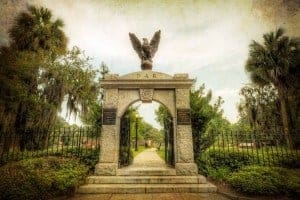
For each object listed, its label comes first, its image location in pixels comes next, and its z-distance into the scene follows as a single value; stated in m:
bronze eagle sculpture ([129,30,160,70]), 8.75
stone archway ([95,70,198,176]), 7.51
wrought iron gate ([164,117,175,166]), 8.74
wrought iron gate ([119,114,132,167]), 8.75
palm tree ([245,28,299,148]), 15.46
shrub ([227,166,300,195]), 5.61
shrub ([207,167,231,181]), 7.10
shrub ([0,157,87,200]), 4.91
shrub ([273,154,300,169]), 7.92
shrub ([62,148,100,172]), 8.02
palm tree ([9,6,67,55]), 13.45
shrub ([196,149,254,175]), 7.85
